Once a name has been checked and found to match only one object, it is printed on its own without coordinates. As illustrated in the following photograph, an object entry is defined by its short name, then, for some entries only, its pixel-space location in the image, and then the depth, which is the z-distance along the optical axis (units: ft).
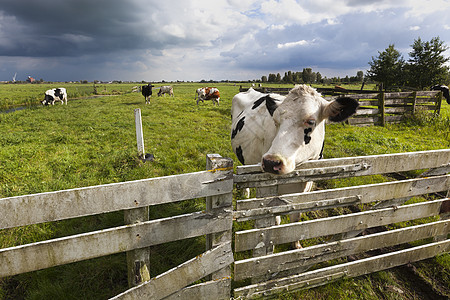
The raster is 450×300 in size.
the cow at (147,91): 78.44
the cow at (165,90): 106.11
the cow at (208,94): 75.48
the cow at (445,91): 63.16
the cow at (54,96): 75.87
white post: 19.66
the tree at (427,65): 96.73
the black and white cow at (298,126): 7.41
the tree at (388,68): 111.75
